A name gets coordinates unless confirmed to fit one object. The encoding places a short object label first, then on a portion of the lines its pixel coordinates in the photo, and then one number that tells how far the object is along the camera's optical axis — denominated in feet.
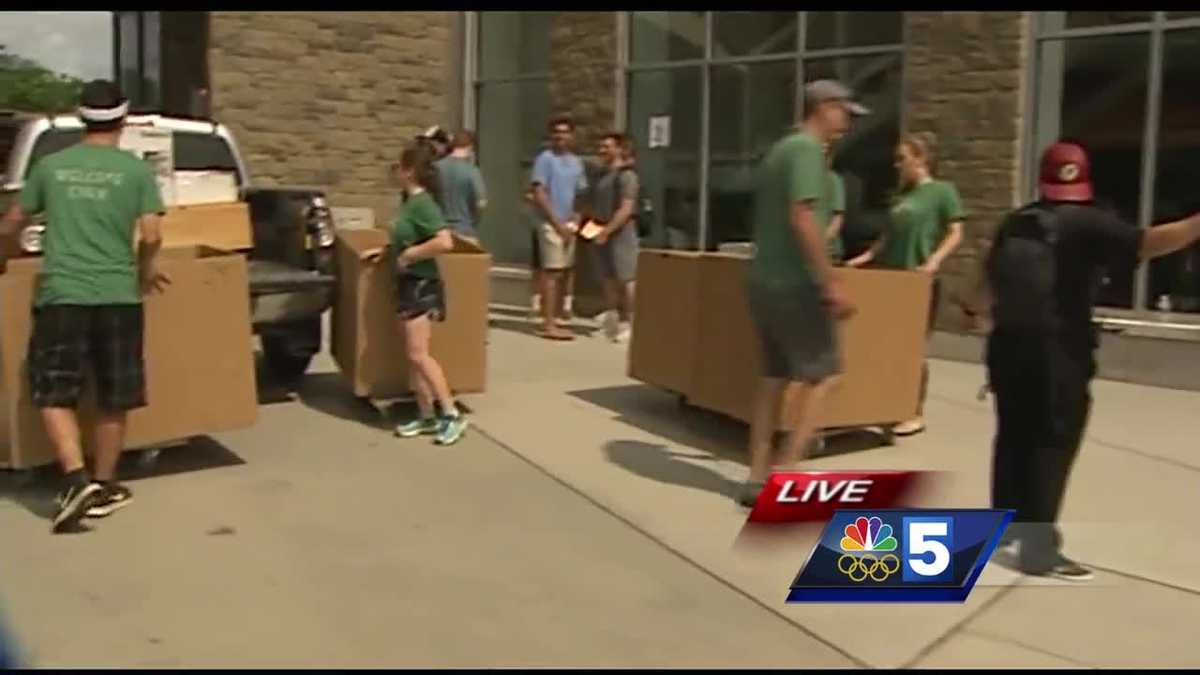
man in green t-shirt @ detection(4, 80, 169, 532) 19.29
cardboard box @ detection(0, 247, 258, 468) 20.48
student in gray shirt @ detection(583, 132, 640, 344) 38.11
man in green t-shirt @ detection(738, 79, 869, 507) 19.47
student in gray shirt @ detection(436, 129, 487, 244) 36.63
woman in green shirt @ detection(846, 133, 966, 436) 25.66
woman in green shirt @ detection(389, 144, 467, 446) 24.80
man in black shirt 17.07
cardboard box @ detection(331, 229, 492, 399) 26.66
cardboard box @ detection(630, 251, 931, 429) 23.88
